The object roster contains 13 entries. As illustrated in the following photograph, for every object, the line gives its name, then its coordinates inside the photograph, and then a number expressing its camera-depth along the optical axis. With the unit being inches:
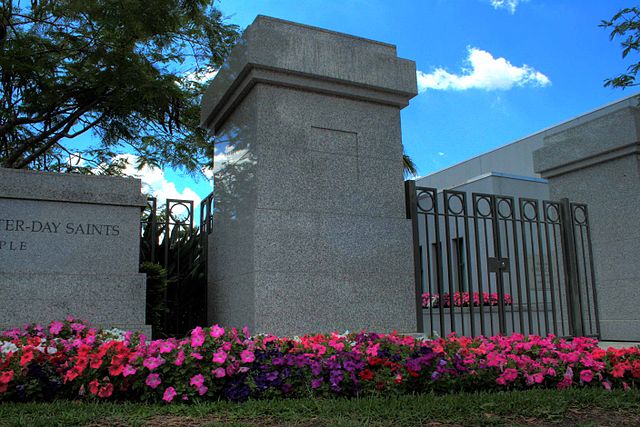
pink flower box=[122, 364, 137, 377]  155.3
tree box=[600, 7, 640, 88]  337.7
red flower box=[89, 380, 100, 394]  154.9
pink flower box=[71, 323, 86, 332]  215.3
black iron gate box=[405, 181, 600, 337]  294.7
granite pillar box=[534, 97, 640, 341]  361.7
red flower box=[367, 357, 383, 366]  171.9
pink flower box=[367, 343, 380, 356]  176.6
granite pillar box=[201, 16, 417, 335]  249.0
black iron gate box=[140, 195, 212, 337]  305.4
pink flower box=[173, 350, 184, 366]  158.6
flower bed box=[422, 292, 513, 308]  499.5
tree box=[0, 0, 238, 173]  385.1
